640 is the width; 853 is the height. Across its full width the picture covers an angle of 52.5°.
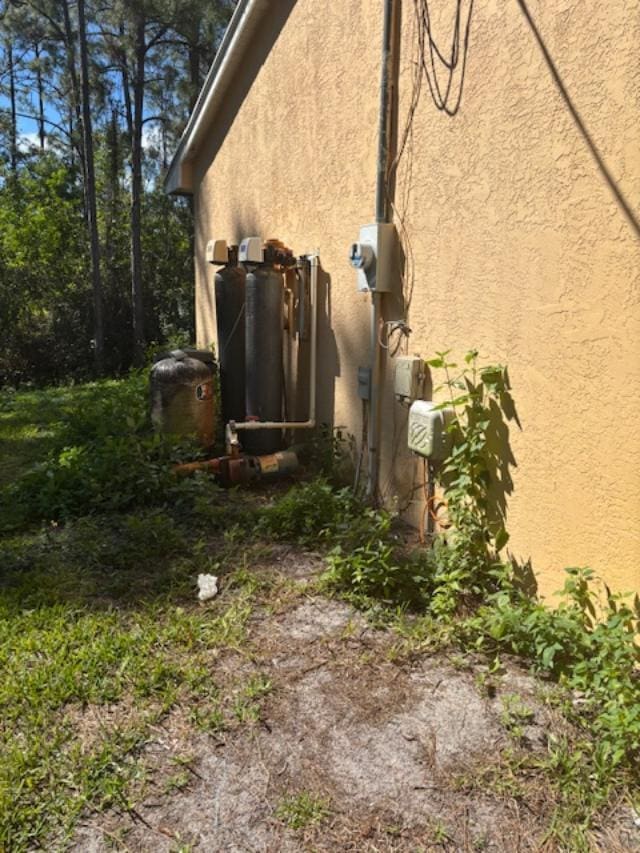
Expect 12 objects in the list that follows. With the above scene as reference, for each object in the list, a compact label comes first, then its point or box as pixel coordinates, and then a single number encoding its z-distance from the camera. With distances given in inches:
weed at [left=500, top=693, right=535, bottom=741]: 89.6
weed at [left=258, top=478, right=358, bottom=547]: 154.6
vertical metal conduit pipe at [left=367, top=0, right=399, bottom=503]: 149.1
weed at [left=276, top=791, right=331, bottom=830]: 77.0
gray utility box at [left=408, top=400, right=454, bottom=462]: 133.8
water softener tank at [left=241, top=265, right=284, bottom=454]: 207.5
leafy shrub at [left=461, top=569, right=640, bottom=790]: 81.7
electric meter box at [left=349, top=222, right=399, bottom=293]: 154.0
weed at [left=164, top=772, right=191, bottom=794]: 82.3
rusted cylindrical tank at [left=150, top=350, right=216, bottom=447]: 207.6
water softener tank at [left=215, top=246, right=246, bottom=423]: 229.6
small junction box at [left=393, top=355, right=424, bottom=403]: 147.0
